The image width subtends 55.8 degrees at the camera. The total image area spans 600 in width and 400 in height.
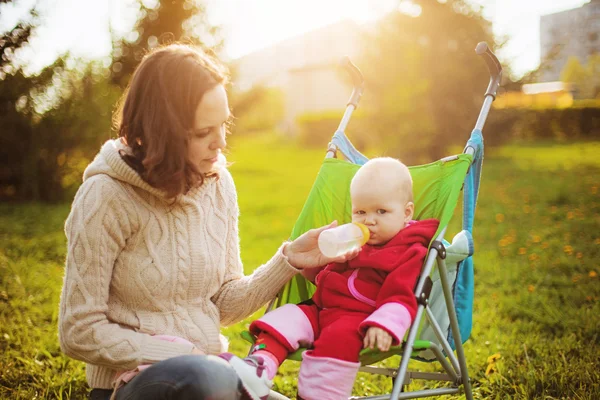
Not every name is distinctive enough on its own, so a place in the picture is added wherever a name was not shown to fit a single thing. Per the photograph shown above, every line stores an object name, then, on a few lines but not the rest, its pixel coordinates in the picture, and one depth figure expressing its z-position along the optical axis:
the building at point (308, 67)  28.70
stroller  2.14
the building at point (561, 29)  11.48
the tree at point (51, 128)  7.87
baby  1.95
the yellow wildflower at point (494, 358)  3.19
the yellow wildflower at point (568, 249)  5.34
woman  1.86
